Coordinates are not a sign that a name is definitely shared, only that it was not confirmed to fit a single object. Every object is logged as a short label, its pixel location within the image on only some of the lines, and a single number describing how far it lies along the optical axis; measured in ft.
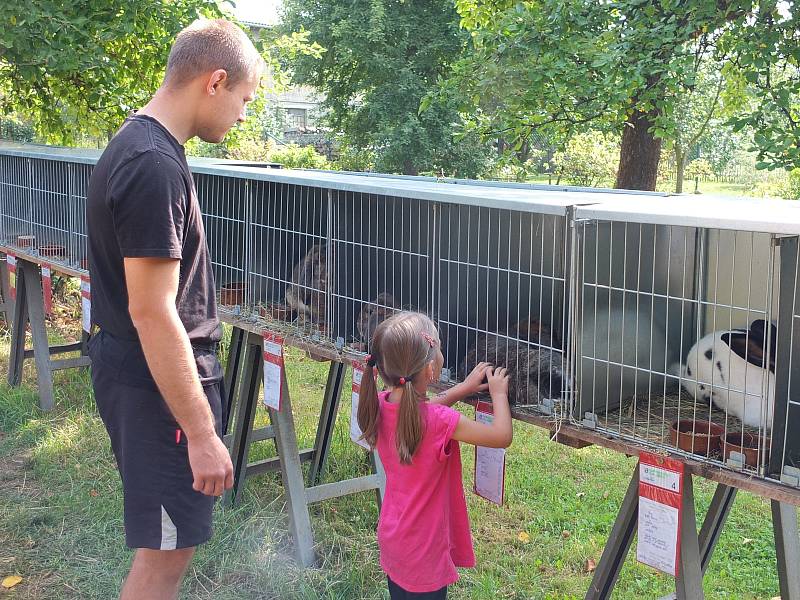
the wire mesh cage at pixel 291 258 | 12.04
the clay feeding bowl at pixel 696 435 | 7.58
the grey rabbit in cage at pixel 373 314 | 10.89
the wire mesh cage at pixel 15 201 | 19.88
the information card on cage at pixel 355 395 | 10.91
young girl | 8.70
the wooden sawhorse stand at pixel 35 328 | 20.76
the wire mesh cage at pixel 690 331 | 6.93
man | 7.16
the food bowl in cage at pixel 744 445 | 7.24
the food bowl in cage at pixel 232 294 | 13.52
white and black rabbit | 7.86
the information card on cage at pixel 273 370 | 12.31
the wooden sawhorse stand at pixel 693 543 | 7.93
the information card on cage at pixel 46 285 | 21.24
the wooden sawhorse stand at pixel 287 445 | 13.24
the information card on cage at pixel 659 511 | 7.47
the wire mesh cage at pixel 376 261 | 10.90
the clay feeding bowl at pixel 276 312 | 12.81
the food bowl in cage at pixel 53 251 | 18.88
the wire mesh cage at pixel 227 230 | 13.37
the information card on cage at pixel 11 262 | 20.49
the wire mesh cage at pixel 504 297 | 8.97
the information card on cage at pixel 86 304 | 17.67
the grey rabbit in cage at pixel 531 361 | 8.84
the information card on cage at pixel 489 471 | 9.30
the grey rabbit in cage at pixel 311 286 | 11.87
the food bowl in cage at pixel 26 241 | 19.89
